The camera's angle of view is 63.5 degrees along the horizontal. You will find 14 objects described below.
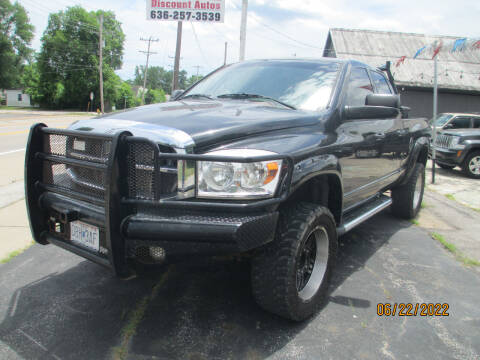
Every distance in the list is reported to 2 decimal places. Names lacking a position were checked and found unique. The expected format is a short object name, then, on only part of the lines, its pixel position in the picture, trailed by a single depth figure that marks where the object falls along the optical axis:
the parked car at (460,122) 11.31
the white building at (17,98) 76.81
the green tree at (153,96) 78.71
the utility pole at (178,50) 19.44
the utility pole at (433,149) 8.17
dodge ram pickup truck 2.09
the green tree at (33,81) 57.59
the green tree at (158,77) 136.25
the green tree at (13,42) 55.82
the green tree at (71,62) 56.53
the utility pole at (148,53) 63.50
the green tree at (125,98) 62.69
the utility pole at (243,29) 14.56
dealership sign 19.81
